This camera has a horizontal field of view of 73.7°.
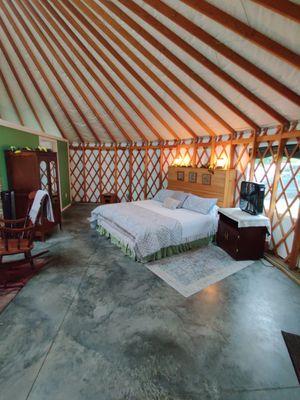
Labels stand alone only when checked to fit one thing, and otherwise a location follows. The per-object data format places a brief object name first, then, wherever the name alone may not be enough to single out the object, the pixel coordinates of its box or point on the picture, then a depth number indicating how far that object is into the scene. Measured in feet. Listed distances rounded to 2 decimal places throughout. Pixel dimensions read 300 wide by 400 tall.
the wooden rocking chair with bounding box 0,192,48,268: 8.51
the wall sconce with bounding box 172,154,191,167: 18.78
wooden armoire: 12.99
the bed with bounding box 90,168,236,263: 10.93
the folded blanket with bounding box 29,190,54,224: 10.21
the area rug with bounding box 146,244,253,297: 9.17
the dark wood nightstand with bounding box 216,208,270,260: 11.02
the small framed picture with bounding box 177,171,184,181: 18.16
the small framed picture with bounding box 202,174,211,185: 15.74
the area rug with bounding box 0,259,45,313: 7.99
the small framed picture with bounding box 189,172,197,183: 16.85
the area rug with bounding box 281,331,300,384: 5.63
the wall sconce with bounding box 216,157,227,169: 15.39
